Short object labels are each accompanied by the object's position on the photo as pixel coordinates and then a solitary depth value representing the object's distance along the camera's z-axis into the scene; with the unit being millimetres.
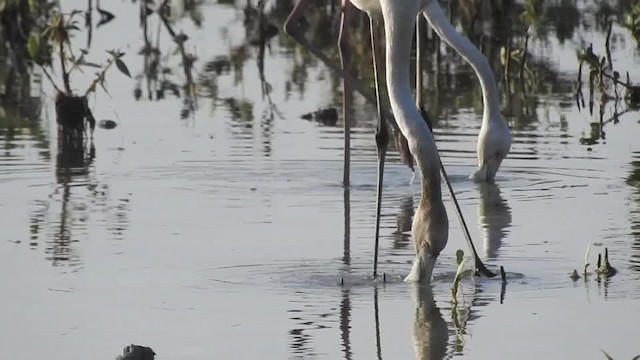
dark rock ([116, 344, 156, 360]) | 10727
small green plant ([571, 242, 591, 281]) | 13341
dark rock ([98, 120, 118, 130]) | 21937
